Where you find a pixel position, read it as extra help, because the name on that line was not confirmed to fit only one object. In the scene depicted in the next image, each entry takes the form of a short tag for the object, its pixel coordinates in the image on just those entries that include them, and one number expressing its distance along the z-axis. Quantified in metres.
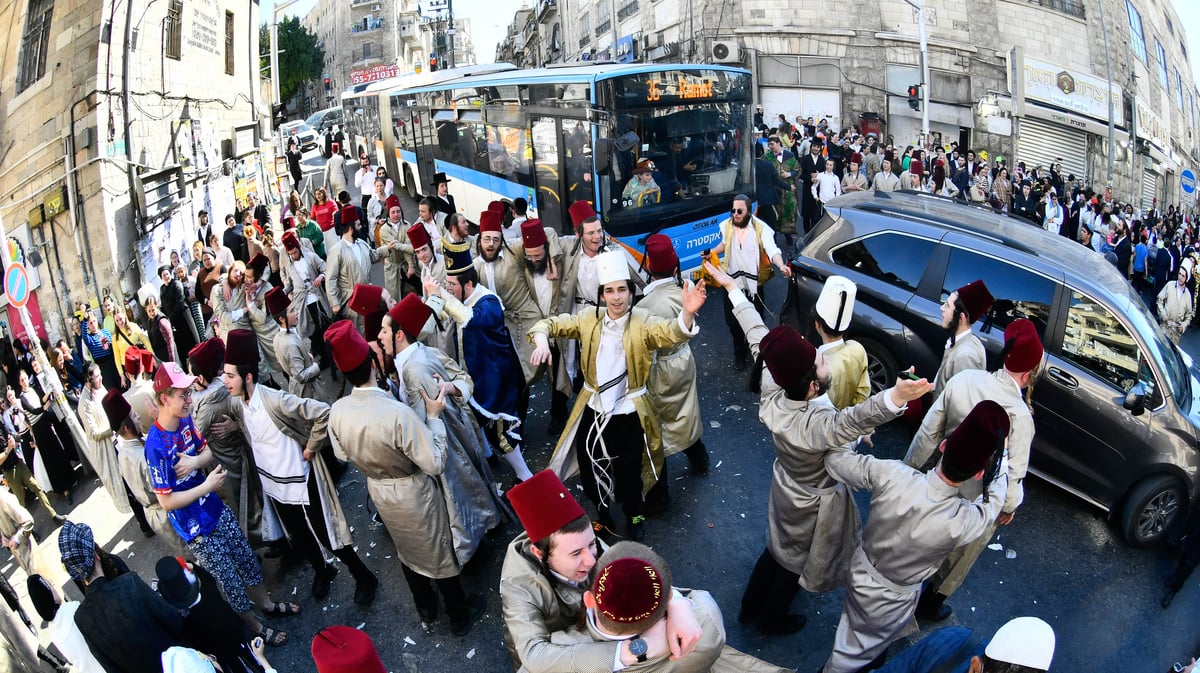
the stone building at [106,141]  7.83
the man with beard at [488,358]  5.59
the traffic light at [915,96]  22.47
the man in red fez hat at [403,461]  3.72
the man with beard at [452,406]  4.27
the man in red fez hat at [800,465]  3.28
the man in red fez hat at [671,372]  5.04
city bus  9.10
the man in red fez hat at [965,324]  4.29
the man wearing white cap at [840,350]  4.00
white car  32.25
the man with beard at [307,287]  8.02
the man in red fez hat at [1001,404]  3.67
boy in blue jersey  3.88
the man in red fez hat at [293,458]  4.26
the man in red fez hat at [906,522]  2.86
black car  4.75
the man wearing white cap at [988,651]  2.18
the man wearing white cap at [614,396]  4.36
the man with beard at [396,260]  8.34
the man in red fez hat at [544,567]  2.57
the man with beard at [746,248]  6.98
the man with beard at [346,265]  7.65
